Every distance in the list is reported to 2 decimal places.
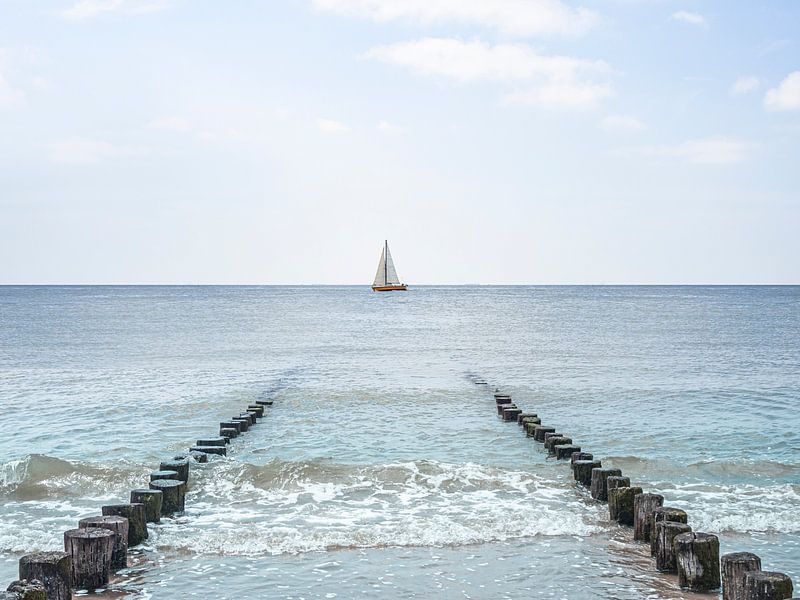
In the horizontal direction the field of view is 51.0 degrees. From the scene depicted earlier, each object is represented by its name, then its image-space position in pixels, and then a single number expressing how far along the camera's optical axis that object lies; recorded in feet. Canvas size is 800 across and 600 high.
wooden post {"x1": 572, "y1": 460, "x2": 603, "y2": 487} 49.70
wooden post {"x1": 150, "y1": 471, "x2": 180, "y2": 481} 46.34
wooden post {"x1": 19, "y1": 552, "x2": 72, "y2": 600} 28.99
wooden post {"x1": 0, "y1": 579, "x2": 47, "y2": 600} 26.16
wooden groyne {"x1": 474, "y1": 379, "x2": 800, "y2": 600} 28.48
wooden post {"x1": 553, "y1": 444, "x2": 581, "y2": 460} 57.26
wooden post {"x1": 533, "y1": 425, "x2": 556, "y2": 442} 63.03
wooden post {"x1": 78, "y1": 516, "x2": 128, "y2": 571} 34.47
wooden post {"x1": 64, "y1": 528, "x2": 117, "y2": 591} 32.32
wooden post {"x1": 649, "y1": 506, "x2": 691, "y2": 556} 36.27
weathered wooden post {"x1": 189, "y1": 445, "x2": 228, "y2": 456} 58.80
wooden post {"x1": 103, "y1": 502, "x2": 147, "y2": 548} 37.70
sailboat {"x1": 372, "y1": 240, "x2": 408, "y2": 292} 508.53
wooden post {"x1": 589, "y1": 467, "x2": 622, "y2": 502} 46.06
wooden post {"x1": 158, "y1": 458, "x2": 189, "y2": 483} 48.62
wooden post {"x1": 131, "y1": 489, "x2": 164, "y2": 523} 40.57
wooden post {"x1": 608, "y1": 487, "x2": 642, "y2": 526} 41.91
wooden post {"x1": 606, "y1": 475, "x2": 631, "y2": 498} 43.15
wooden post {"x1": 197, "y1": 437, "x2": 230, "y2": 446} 60.23
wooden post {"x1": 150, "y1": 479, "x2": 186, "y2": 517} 43.52
